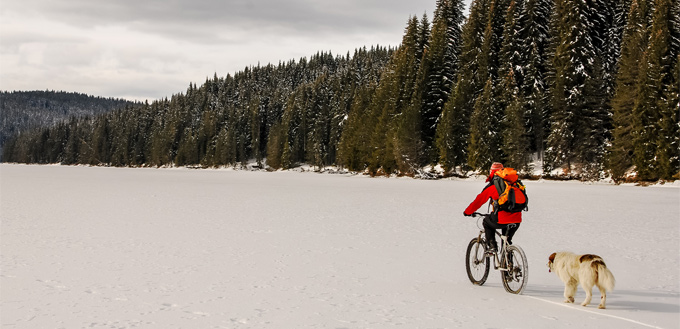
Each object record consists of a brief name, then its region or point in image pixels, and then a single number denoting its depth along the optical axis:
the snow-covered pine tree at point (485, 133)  50.19
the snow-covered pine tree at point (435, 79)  59.69
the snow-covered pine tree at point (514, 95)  48.31
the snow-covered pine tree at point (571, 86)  46.84
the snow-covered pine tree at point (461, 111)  52.97
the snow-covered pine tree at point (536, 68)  51.38
